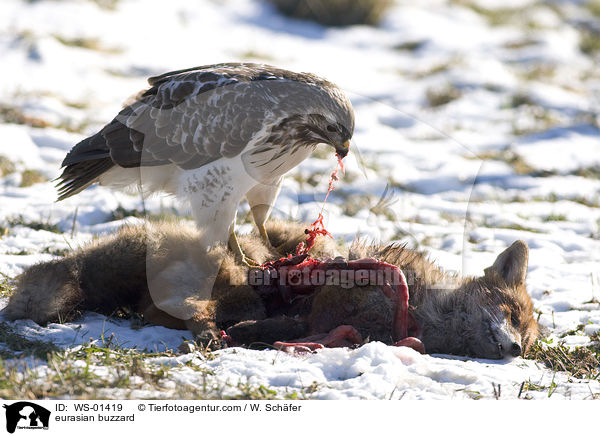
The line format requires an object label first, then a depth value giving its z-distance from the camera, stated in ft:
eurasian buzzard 29.94
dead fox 25.18
